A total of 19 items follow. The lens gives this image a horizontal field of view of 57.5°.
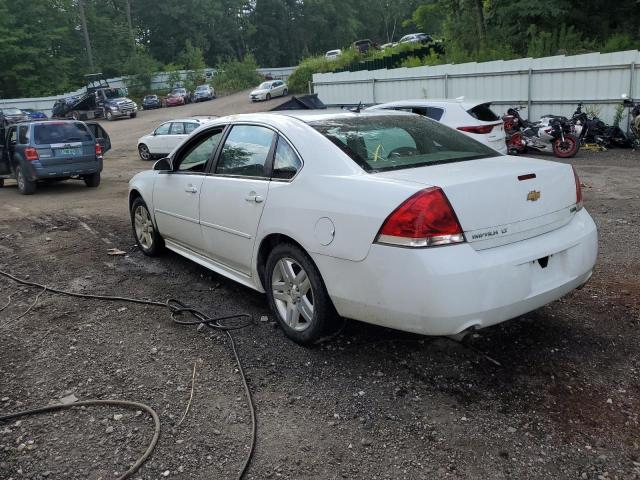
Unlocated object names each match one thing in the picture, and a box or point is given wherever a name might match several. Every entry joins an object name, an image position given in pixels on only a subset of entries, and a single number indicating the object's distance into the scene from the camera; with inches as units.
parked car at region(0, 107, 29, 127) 1290.4
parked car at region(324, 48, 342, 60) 1580.3
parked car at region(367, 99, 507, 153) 428.5
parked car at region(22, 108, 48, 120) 1448.6
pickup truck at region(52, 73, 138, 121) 1512.8
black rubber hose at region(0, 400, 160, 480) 125.3
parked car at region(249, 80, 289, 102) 1566.2
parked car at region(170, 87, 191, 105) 1866.4
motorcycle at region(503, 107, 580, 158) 517.0
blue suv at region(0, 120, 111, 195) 475.5
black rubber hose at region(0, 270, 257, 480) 125.8
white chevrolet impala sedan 123.3
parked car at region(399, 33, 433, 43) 1914.4
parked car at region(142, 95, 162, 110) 1838.1
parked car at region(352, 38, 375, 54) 1542.9
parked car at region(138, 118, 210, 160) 708.0
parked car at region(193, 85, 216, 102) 1879.9
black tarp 336.0
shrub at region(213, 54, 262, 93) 2119.8
